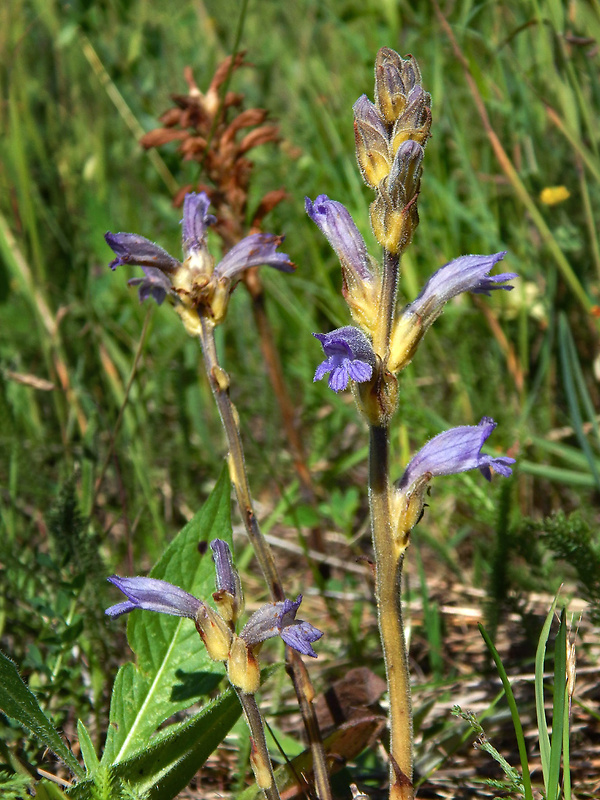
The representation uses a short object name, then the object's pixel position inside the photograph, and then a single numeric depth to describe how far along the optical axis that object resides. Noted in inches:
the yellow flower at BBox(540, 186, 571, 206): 19.5
